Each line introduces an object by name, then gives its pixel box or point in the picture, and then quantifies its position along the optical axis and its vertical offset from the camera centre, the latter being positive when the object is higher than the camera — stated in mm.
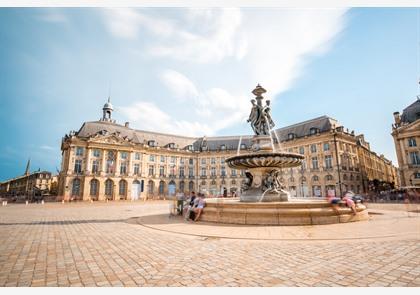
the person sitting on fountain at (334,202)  8996 -580
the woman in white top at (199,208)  10143 -883
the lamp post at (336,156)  37562 +5449
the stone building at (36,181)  79212 +3247
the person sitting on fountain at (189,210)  10531 -1001
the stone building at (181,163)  41031 +5599
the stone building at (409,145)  36281 +7029
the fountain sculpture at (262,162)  10586 +1284
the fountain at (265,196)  8422 -411
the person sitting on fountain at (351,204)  9203 -688
